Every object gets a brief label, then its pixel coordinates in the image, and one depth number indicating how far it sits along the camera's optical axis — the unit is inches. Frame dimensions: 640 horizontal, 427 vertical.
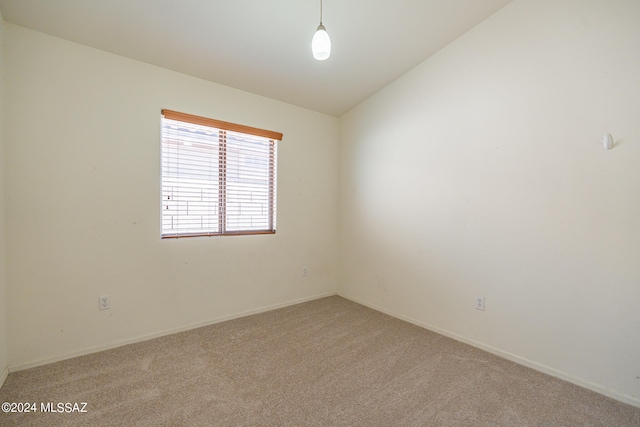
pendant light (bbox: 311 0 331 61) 64.4
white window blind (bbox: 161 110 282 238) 105.9
